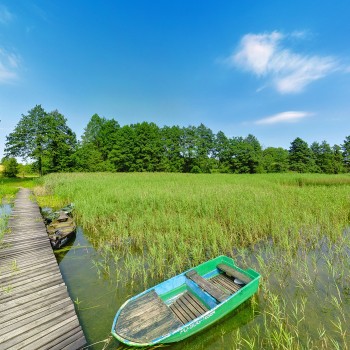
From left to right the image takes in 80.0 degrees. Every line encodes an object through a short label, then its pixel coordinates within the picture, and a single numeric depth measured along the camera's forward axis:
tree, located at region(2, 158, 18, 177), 37.75
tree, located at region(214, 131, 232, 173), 52.66
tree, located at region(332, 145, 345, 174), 53.03
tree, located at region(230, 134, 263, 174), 50.56
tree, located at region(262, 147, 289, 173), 56.81
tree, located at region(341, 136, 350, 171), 54.50
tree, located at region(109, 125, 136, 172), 45.34
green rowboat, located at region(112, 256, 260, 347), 3.25
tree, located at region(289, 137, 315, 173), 54.55
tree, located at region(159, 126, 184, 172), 47.89
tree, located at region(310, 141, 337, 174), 53.78
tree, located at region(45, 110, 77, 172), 33.53
